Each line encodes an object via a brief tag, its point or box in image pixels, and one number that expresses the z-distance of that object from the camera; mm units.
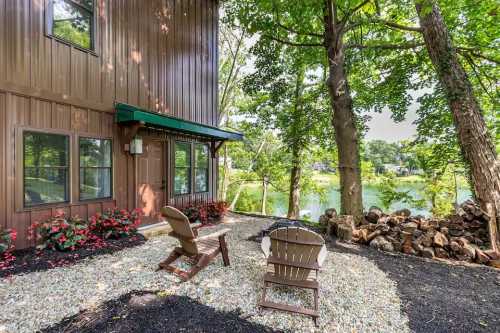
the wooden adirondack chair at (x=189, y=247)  2873
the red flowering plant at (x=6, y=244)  3125
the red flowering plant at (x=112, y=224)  4219
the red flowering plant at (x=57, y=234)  3550
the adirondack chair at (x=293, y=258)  2369
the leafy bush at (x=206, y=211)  6208
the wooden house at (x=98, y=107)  3502
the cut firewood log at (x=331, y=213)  5495
